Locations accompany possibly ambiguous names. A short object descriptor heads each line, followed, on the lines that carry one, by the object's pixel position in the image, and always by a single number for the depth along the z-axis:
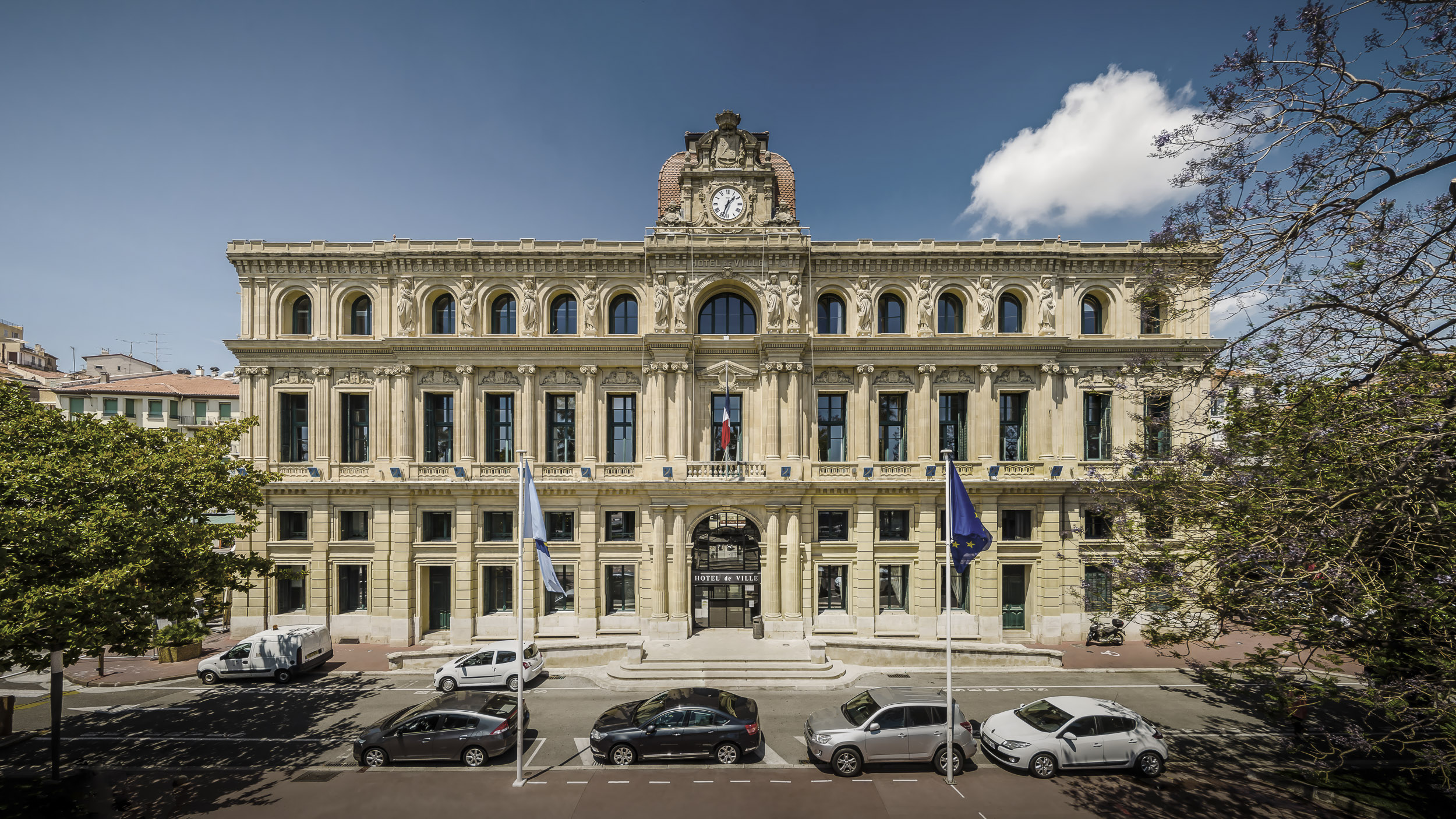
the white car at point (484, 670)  23.25
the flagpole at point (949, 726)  15.77
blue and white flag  17.44
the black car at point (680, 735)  16.88
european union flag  17.17
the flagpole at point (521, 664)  15.87
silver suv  16.44
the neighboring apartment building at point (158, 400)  44.09
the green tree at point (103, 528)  13.88
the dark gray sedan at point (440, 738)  17.14
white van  24.30
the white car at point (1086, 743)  16.31
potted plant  16.61
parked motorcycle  28.42
